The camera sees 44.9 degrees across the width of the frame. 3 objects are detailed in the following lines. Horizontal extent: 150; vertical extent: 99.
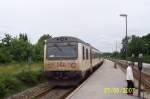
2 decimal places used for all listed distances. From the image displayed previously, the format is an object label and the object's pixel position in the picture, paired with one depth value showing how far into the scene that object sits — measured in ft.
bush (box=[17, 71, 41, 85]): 37.56
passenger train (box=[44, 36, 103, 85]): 36.23
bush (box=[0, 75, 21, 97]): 28.84
